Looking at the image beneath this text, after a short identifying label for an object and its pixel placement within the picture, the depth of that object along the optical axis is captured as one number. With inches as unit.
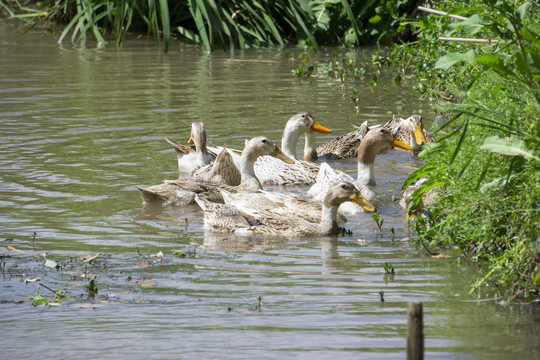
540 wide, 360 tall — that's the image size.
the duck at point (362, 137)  860.6
